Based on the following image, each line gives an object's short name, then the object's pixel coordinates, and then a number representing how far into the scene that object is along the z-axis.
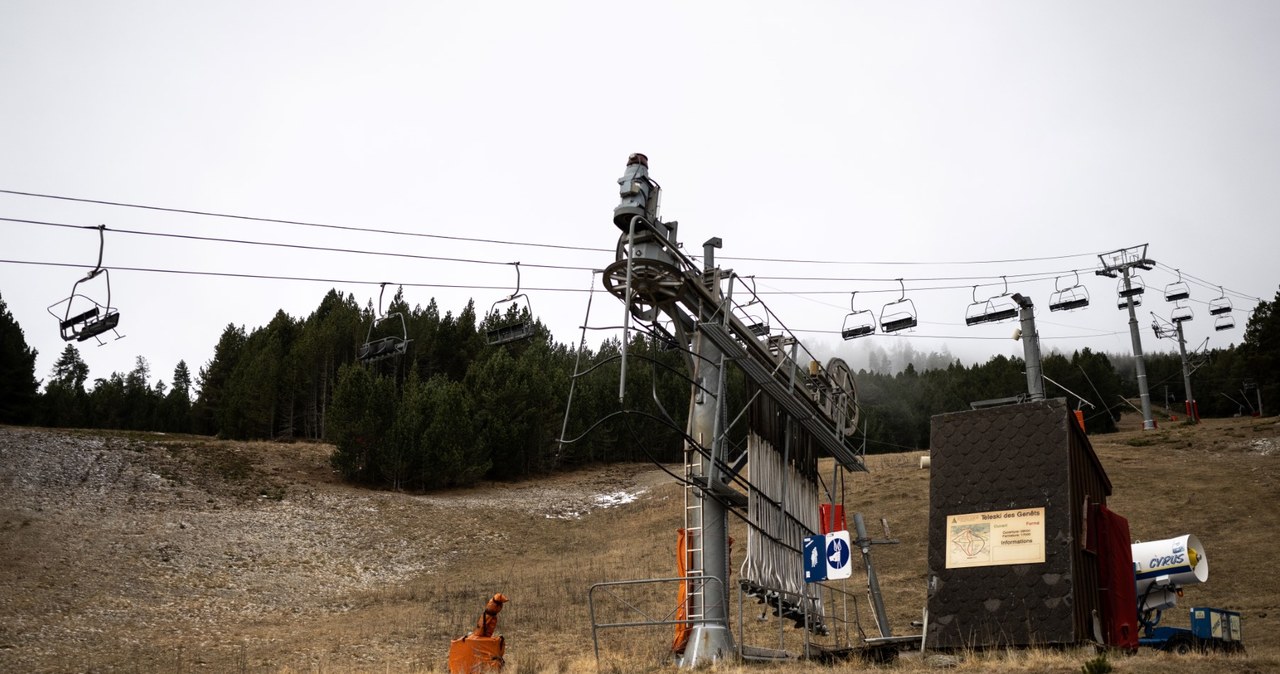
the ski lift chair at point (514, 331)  19.25
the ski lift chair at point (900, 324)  27.77
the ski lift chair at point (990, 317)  29.95
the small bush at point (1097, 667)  10.48
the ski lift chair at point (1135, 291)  53.16
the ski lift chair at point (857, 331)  26.25
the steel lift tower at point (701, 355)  15.41
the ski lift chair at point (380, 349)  22.03
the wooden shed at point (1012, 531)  12.98
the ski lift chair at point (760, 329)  18.77
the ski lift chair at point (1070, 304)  36.28
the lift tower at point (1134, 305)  51.25
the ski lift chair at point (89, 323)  16.98
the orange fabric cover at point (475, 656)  14.66
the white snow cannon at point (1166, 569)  15.79
